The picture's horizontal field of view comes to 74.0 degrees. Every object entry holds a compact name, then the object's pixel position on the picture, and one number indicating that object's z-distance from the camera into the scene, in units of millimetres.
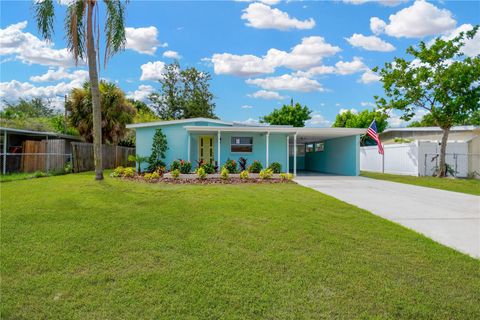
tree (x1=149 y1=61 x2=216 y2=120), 36719
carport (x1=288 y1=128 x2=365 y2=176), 16297
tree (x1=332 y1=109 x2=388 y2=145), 33844
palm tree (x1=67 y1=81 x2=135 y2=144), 20234
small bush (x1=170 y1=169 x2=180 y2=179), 12788
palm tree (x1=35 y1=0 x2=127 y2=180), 11461
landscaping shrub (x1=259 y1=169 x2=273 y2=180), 12998
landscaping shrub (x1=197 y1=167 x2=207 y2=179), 12680
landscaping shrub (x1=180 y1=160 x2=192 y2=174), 14133
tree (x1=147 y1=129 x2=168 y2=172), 16055
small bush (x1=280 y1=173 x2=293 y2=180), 13062
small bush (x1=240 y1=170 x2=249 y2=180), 12930
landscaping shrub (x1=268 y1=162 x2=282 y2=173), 15317
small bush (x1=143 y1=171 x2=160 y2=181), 12648
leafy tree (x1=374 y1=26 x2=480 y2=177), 15914
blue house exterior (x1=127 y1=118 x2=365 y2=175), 16500
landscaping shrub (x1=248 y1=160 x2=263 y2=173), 14875
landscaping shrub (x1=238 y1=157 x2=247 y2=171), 15617
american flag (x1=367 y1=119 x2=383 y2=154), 16438
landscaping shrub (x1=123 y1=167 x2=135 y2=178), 13547
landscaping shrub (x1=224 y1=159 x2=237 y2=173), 14656
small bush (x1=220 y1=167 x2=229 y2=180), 12742
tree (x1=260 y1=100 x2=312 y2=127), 38281
